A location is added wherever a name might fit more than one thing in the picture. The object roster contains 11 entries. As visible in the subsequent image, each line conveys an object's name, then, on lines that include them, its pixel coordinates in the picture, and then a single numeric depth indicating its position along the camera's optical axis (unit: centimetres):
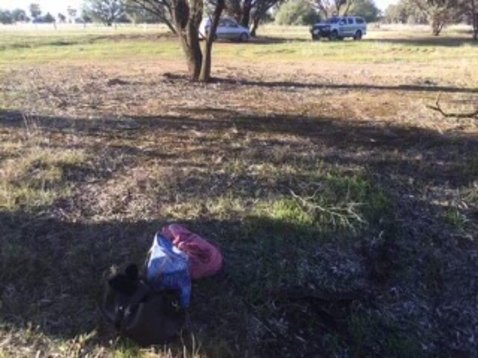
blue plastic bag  322
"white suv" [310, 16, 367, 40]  3259
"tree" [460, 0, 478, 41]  3598
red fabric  353
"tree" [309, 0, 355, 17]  4916
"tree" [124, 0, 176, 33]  1168
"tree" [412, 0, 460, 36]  3816
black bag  296
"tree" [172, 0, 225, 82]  1114
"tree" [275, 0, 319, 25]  4884
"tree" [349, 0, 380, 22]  7027
